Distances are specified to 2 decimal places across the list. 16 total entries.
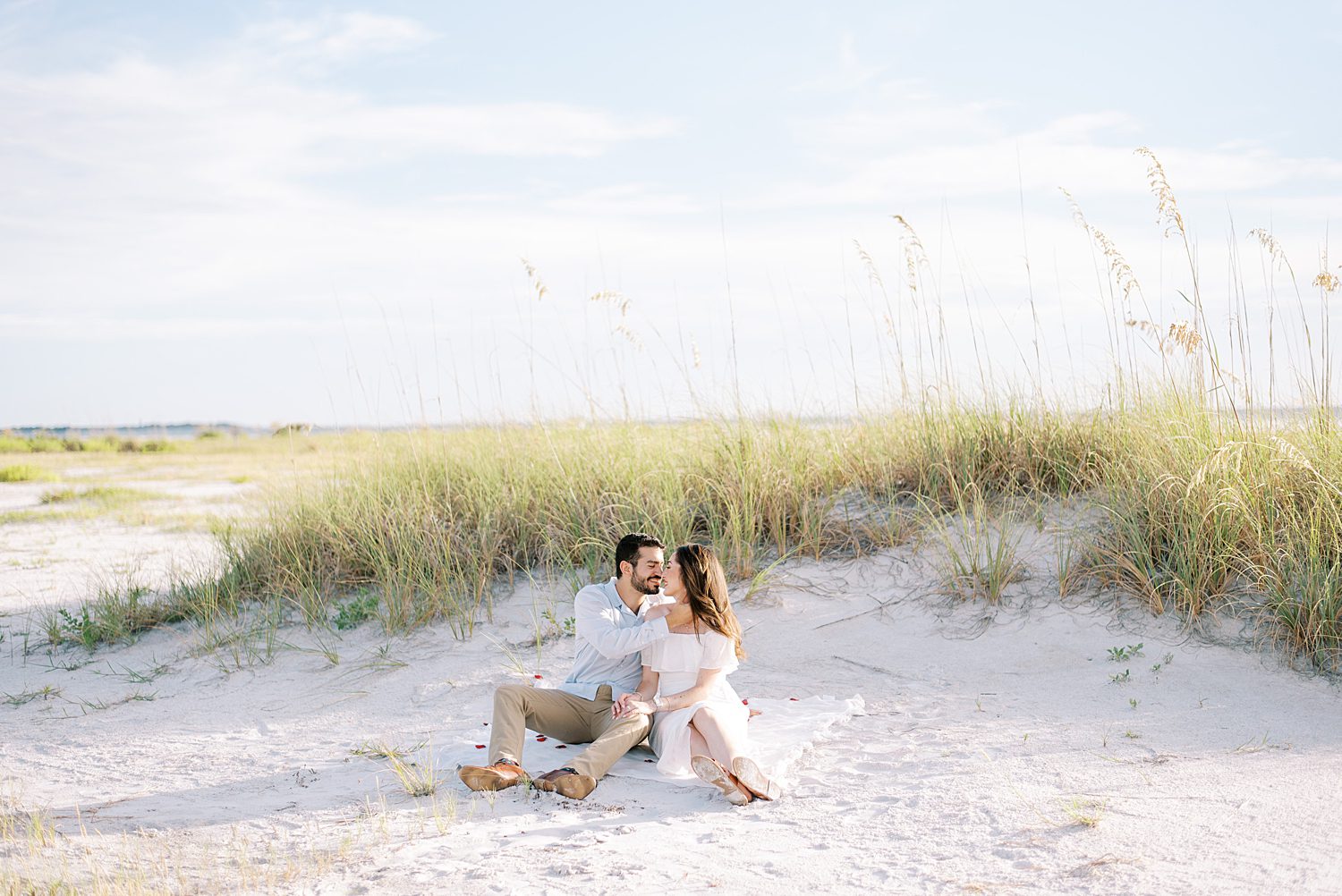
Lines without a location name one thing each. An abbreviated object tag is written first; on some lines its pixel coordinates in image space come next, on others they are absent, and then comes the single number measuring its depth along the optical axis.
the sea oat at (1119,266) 7.50
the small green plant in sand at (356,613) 7.54
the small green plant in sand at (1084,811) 4.00
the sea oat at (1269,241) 7.21
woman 4.67
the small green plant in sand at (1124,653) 6.03
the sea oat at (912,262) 8.30
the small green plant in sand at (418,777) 4.59
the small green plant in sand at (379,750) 5.25
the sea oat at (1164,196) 6.99
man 4.53
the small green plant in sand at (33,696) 6.91
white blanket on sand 4.87
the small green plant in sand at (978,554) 6.85
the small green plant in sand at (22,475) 21.39
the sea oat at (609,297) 8.80
